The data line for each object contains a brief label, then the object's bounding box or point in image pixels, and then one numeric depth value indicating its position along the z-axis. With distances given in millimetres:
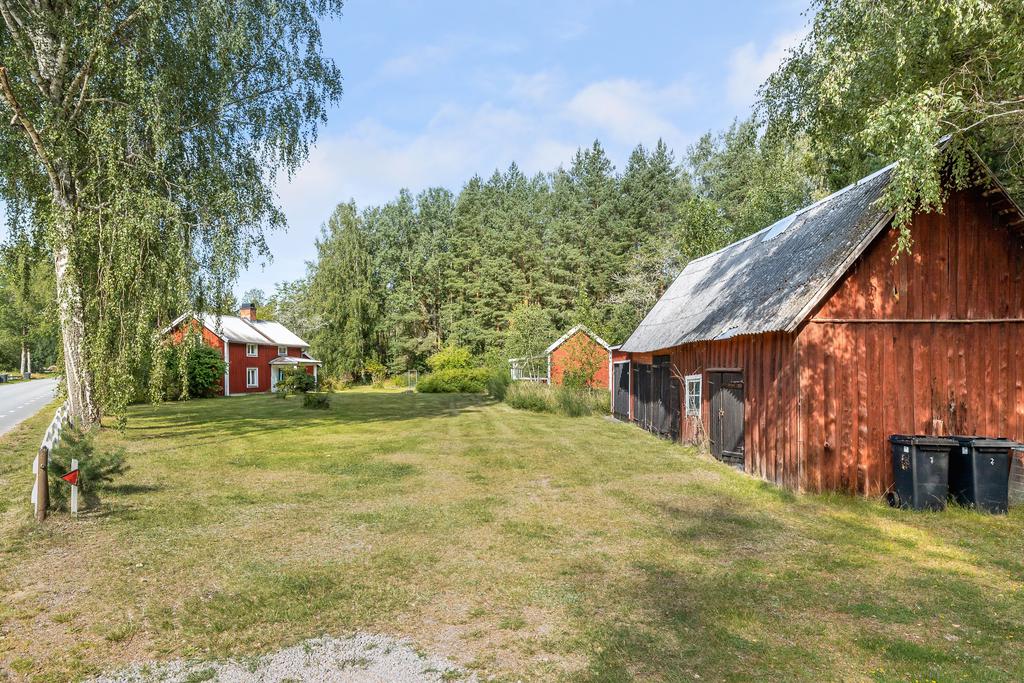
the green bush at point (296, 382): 37375
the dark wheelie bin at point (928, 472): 8539
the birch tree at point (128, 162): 13461
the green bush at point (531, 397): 24566
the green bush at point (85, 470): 8242
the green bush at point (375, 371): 51312
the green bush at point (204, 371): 33625
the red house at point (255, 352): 39656
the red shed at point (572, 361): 27750
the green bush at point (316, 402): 26844
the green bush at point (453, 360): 42969
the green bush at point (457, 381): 41156
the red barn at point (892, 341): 9359
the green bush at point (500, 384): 30144
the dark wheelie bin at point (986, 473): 8320
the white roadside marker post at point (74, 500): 8055
